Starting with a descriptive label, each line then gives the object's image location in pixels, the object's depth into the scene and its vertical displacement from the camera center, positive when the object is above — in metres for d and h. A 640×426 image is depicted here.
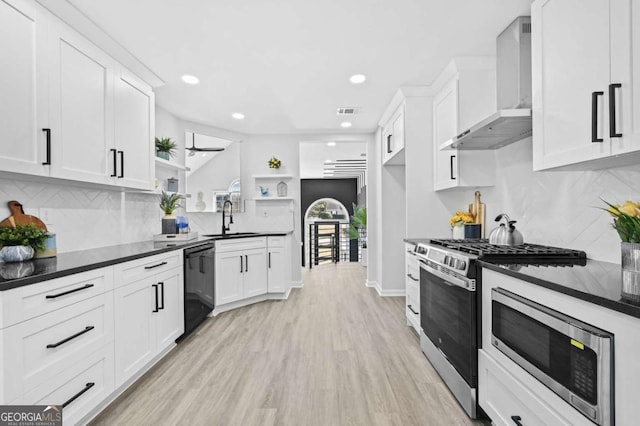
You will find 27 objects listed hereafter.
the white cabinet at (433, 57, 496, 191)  2.87 +0.95
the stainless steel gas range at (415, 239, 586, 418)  1.82 -0.55
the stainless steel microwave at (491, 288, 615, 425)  1.03 -0.53
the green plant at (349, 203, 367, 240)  7.23 -0.22
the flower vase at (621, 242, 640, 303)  1.04 -0.19
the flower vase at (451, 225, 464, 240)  3.12 -0.19
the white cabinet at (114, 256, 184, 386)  2.05 -0.77
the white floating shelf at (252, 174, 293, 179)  5.32 +0.61
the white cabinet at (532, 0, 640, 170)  1.27 +0.59
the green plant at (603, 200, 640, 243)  1.08 -0.03
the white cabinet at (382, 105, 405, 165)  3.78 +0.94
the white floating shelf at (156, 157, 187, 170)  3.53 +0.57
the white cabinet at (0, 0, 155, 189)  1.75 +0.71
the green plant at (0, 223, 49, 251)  1.78 -0.12
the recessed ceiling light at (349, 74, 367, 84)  3.22 +1.36
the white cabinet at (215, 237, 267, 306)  3.92 -0.71
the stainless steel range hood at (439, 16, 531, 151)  2.16 +0.90
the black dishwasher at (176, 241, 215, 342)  3.05 -0.73
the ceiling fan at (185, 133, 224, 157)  4.61 +0.94
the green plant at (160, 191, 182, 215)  3.50 +0.12
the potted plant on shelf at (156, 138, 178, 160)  3.65 +0.75
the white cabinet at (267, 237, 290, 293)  4.51 -0.73
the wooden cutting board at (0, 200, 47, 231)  1.95 -0.02
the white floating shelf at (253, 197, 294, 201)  5.28 +0.25
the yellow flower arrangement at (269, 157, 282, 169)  5.33 +0.82
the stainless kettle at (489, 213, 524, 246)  2.27 -0.17
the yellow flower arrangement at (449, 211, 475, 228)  3.14 -0.06
